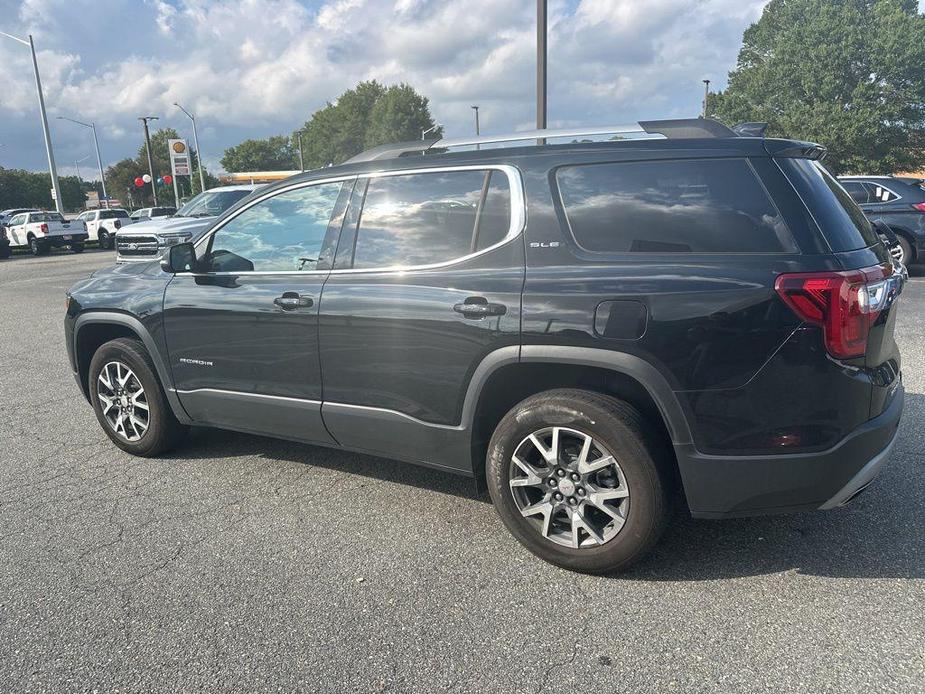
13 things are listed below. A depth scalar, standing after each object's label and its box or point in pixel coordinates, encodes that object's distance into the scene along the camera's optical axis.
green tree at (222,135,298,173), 117.12
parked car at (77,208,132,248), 30.66
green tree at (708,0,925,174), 35.75
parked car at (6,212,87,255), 27.66
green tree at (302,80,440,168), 99.62
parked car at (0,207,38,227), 32.74
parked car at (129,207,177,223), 30.30
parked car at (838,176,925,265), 11.30
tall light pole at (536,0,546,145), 11.29
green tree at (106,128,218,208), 81.62
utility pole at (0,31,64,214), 34.25
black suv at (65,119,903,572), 2.56
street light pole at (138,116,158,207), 50.09
